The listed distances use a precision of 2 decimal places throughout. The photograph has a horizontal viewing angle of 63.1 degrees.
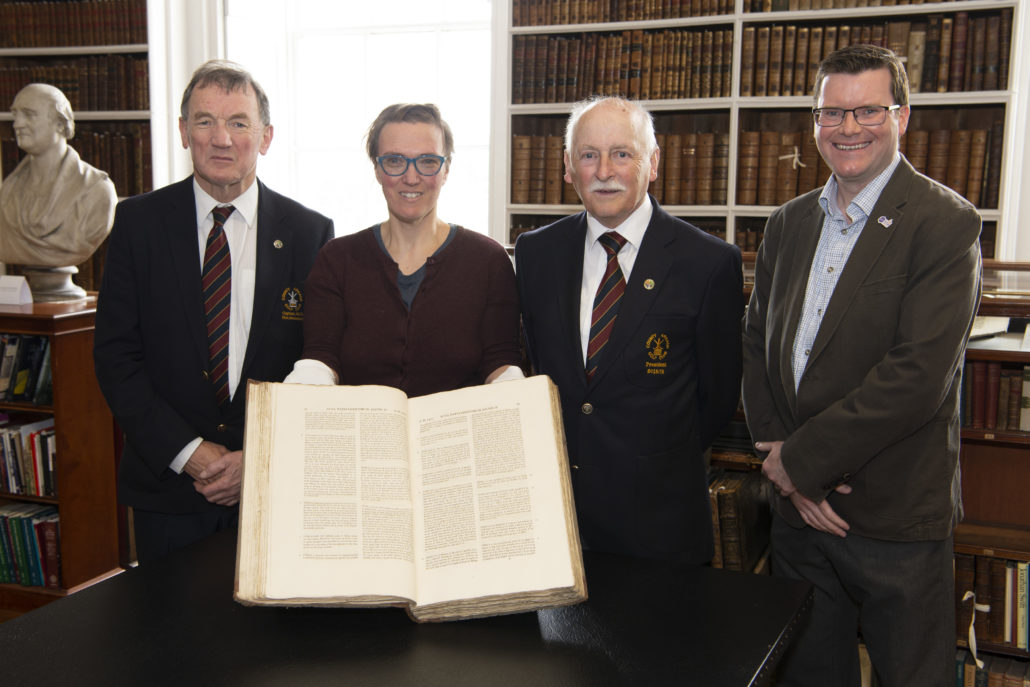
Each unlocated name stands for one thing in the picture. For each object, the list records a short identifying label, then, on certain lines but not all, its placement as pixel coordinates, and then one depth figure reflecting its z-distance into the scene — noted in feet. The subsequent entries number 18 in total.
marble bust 9.98
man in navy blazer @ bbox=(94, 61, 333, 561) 5.75
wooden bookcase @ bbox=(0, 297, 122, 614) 9.75
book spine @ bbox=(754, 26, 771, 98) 11.44
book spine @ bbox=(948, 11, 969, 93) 10.60
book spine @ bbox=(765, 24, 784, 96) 11.38
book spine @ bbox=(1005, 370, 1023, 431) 6.93
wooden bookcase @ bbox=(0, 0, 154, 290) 13.89
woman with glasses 5.36
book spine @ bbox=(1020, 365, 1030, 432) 6.91
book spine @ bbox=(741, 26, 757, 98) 11.52
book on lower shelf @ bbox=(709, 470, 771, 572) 7.85
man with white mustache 5.51
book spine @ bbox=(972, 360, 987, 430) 7.02
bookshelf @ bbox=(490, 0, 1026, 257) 10.74
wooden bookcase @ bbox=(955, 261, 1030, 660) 6.99
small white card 10.08
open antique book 3.40
